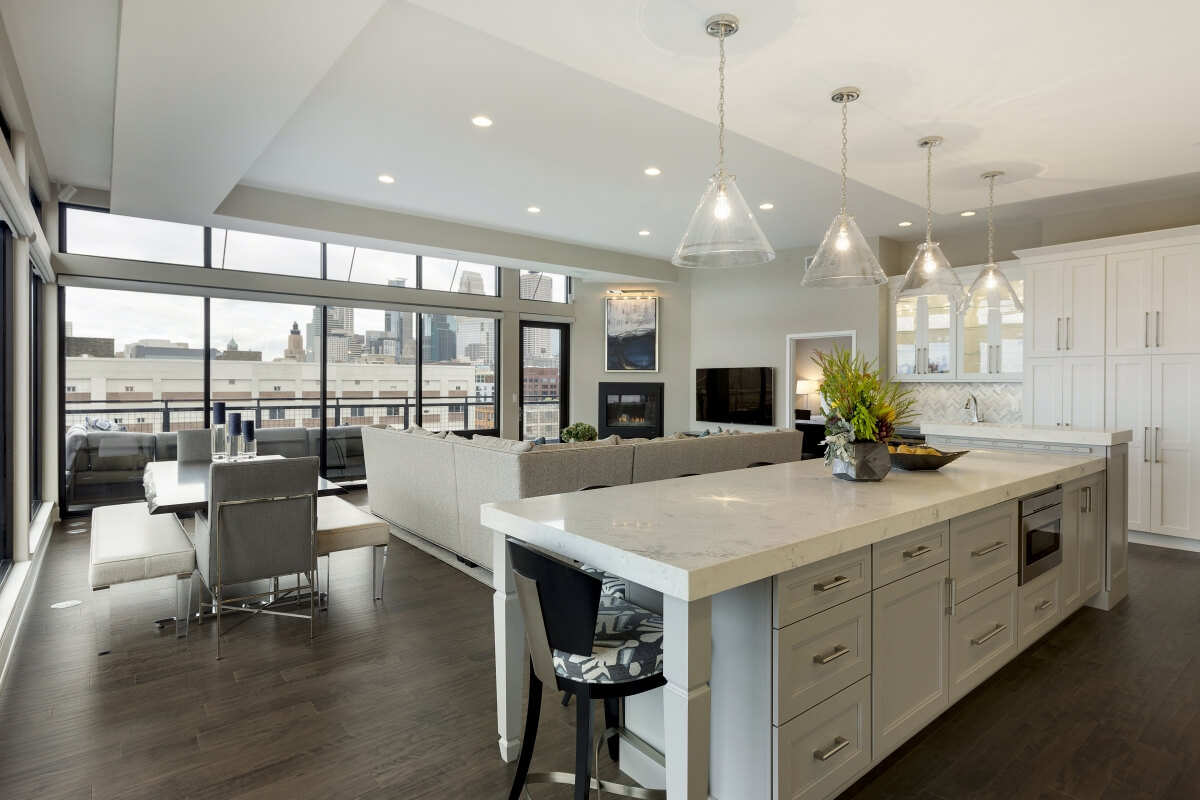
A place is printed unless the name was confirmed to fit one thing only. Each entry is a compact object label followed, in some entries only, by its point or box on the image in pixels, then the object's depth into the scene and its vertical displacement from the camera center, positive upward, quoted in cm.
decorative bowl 274 -30
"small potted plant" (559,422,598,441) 632 -42
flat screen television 817 -3
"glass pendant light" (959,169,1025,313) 360 +63
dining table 299 -53
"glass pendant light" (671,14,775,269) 237 +64
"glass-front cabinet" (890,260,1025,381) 630 +58
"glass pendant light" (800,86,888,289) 295 +64
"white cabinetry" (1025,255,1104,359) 529 +75
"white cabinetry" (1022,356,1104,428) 530 +2
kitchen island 141 -60
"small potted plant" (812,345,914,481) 254 -11
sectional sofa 370 -51
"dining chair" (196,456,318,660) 299 -67
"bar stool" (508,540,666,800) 148 -66
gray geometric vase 254 -28
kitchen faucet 671 -15
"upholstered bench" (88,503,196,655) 292 -79
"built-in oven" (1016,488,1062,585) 266 -64
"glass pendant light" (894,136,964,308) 338 +64
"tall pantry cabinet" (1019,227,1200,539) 484 +33
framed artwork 910 +87
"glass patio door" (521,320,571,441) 891 +20
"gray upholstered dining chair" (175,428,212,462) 457 -40
